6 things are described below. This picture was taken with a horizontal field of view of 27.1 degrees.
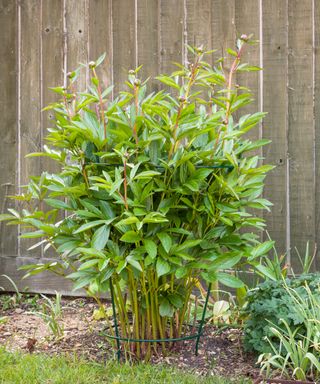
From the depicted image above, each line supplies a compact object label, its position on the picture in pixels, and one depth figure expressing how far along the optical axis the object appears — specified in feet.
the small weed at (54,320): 12.65
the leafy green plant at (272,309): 10.81
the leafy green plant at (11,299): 16.05
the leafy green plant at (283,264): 12.34
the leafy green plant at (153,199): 10.23
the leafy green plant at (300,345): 10.14
